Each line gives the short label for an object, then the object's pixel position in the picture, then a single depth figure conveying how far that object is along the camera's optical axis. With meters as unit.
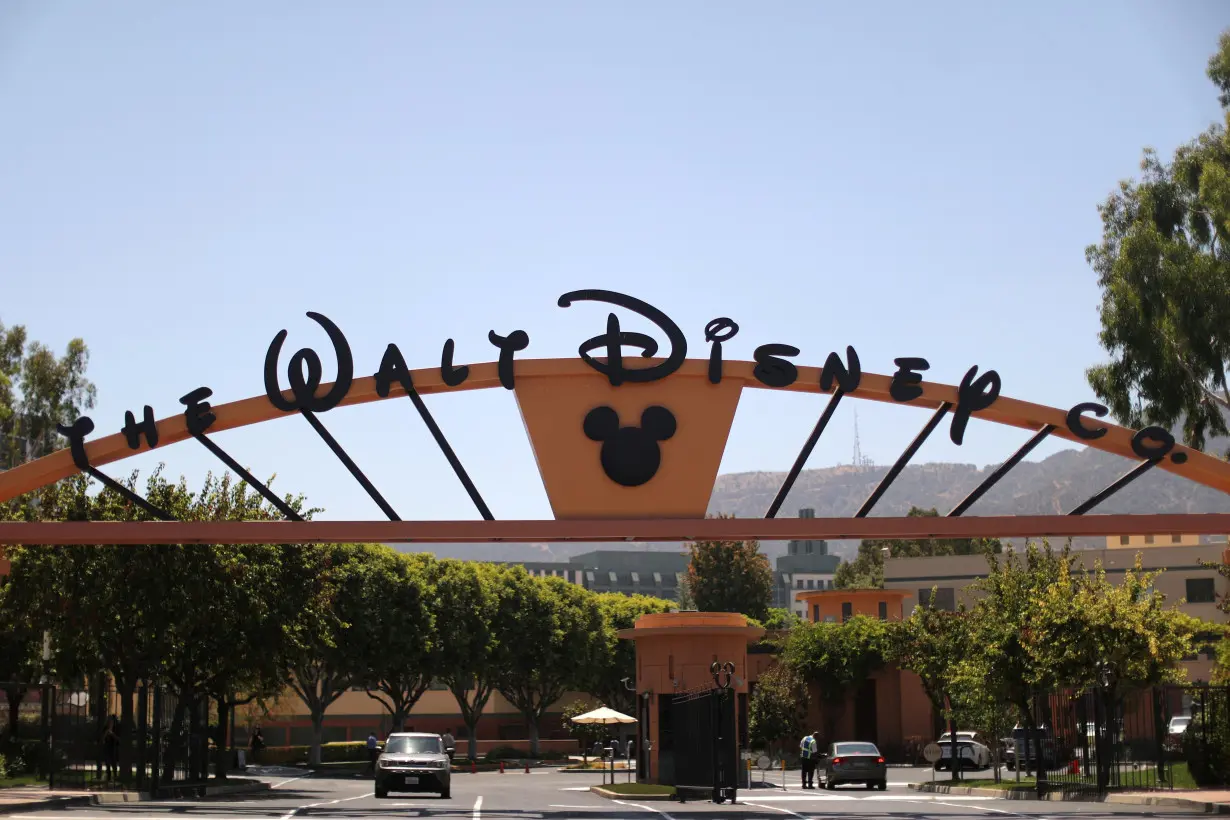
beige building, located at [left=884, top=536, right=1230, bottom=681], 88.31
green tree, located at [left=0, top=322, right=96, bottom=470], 60.22
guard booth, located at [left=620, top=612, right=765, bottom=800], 41.62
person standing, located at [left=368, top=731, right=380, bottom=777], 52.26
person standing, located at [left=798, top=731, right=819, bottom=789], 44.19
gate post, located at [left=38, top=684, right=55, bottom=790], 29.80
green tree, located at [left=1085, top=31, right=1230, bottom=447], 37.28
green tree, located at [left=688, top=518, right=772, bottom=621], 101.62
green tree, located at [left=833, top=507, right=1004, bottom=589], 122.94
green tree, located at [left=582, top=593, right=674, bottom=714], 75.00
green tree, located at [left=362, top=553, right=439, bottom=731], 61.53
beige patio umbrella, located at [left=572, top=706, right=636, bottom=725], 51.50
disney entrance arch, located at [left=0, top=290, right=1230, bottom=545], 23.70
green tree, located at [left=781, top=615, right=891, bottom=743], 62.78
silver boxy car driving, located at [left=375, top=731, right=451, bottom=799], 34.22
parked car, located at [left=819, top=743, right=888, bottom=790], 41.97
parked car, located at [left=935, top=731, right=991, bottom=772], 51.56
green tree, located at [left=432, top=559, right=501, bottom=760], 65.12
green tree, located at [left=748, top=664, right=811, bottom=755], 60.62
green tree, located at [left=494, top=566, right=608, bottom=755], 69.88
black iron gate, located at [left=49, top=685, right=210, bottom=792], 32.69
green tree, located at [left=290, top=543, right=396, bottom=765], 59.34
